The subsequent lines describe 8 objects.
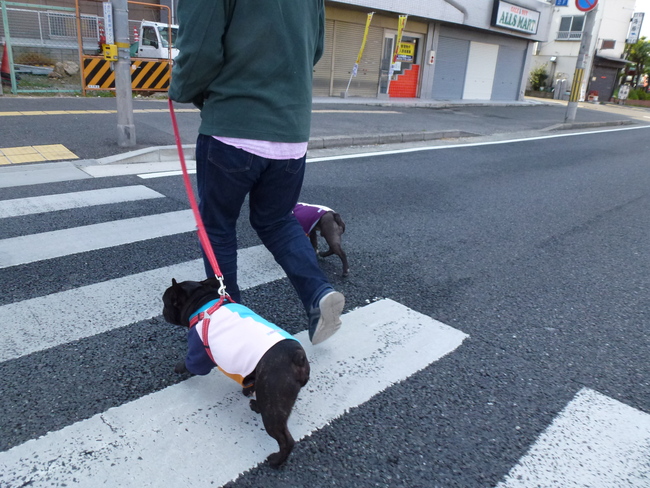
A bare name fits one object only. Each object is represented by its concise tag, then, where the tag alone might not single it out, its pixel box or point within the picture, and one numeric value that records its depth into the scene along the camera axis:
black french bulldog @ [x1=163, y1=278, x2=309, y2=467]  1.71
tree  37.78
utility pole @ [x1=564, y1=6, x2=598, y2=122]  15.11
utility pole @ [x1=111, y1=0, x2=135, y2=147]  6.32
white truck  16.25
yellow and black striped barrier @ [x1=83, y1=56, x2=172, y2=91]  12.23
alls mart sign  22.89
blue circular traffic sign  13.91
